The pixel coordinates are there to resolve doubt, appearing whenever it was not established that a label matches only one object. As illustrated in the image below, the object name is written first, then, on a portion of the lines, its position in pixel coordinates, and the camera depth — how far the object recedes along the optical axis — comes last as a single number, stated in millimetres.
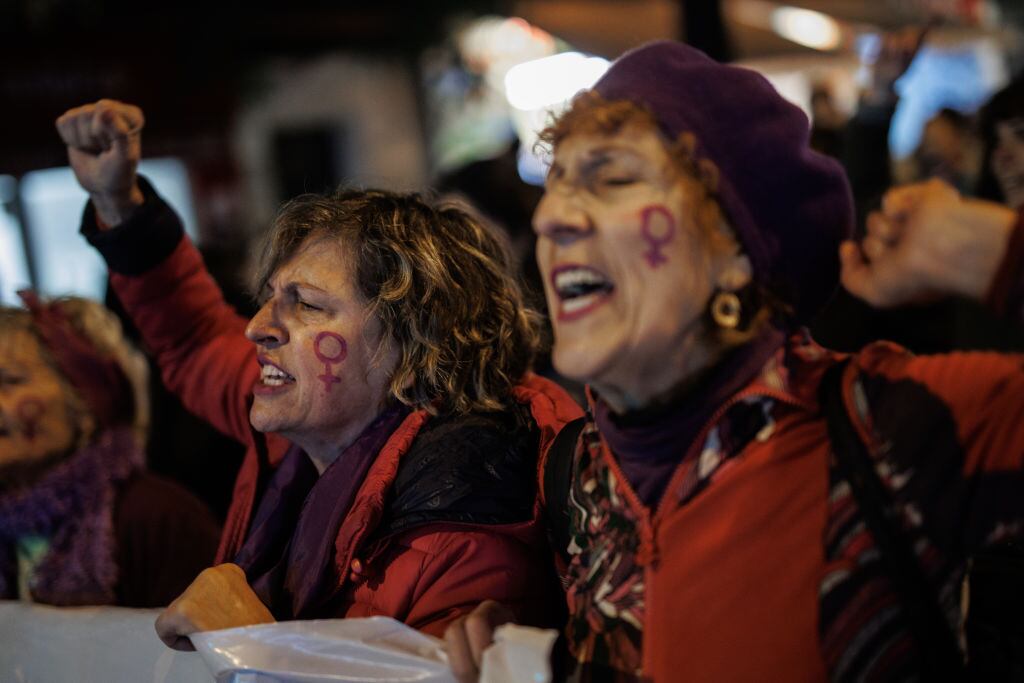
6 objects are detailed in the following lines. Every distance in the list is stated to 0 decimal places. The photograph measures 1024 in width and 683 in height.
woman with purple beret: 1418
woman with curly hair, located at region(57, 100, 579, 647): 1981
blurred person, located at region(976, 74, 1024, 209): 3289
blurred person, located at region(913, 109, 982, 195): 5391
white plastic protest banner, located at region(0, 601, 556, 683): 1676
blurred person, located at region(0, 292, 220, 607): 2750
